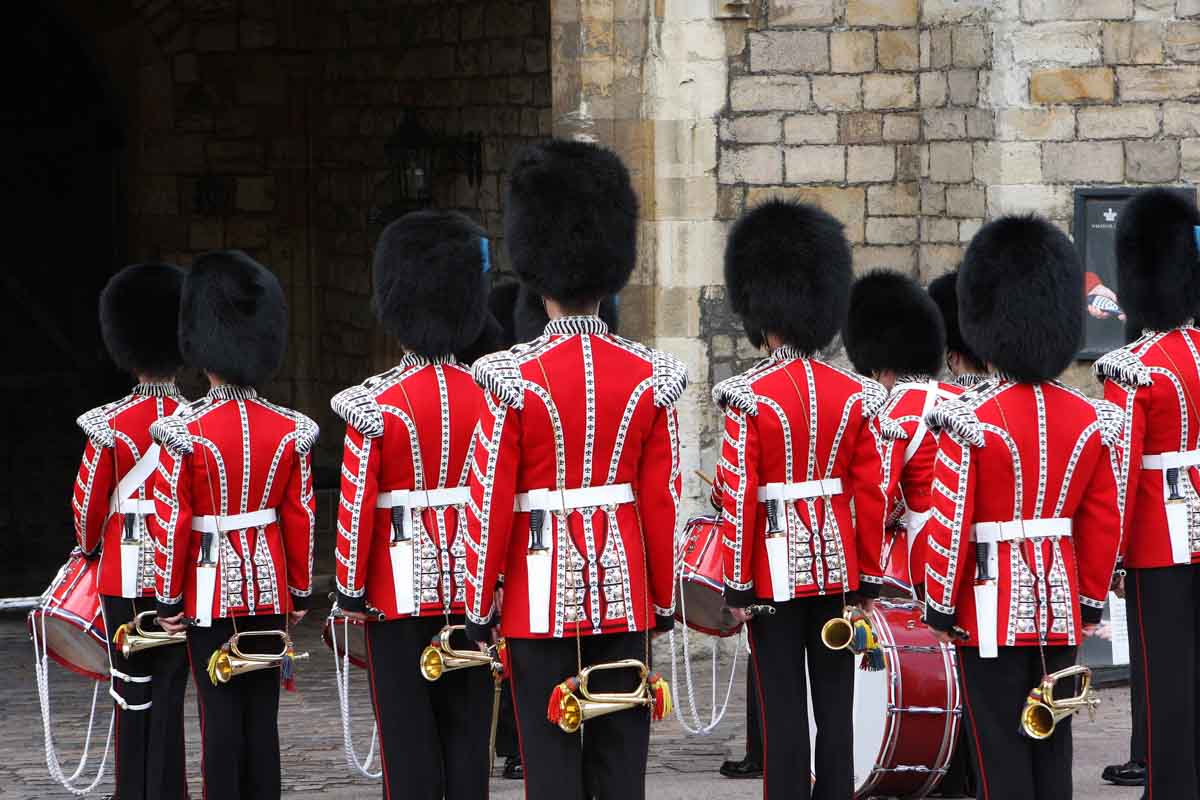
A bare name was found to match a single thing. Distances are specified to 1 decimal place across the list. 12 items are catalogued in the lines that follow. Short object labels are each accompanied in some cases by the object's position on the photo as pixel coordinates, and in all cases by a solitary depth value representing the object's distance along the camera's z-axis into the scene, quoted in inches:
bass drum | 429.1
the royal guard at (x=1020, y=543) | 362.6
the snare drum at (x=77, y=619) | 442.3
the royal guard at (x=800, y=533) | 397.7
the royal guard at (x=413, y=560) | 382.3
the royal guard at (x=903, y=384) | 466.6
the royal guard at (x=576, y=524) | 341.1
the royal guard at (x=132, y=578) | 430.0
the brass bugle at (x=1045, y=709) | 357.1
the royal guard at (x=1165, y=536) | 416.2
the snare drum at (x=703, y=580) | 438.6
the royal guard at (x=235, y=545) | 401.7
